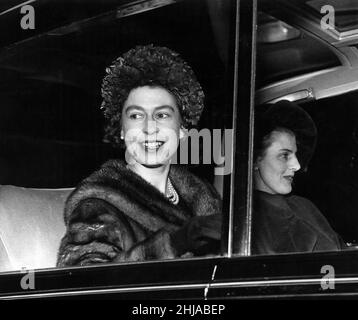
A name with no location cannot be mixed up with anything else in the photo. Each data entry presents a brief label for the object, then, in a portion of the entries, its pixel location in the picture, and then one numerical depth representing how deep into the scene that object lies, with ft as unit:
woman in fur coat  9.62
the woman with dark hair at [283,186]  8.91
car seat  10.38
